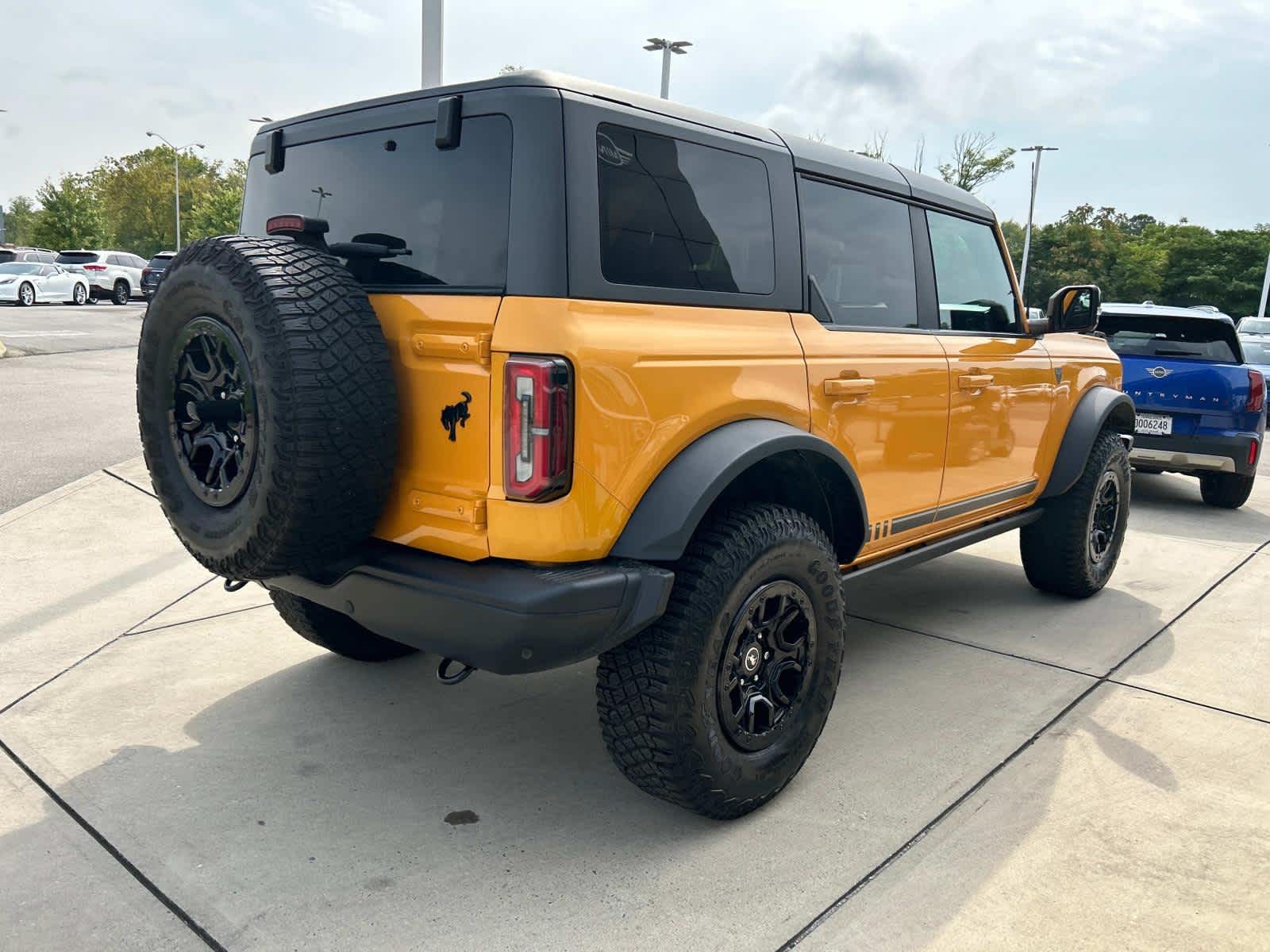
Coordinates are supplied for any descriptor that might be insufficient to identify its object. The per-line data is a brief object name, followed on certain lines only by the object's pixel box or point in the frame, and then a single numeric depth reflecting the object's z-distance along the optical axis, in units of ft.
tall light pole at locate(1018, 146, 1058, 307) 167.22
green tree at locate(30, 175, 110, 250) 193.47
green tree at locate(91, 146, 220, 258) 240.73
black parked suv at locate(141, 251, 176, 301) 94.63
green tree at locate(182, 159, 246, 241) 196.54
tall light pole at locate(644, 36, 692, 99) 68.03
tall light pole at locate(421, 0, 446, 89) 24.50
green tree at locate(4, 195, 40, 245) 341.00
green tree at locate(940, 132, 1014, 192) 104.17
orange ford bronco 7.91
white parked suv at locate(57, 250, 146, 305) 104.03
